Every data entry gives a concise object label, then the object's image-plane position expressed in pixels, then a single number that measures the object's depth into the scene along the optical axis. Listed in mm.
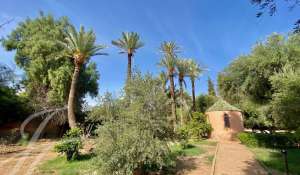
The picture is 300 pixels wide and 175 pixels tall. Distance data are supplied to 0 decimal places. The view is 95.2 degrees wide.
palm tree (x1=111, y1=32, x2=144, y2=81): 15984
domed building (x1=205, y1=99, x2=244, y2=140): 17123
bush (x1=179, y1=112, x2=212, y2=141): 16495
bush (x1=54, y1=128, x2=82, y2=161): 9023
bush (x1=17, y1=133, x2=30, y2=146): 13218
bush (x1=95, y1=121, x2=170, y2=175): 6931
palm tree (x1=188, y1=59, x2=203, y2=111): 20495
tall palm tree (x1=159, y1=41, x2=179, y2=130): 17944
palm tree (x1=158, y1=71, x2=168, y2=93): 21082
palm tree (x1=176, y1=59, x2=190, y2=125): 19119
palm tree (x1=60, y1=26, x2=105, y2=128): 12777
